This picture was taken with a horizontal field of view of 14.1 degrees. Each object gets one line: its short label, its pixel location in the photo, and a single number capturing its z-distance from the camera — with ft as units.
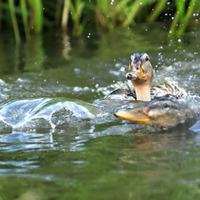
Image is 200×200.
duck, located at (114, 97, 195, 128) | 18.49
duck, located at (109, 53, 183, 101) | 24.93
